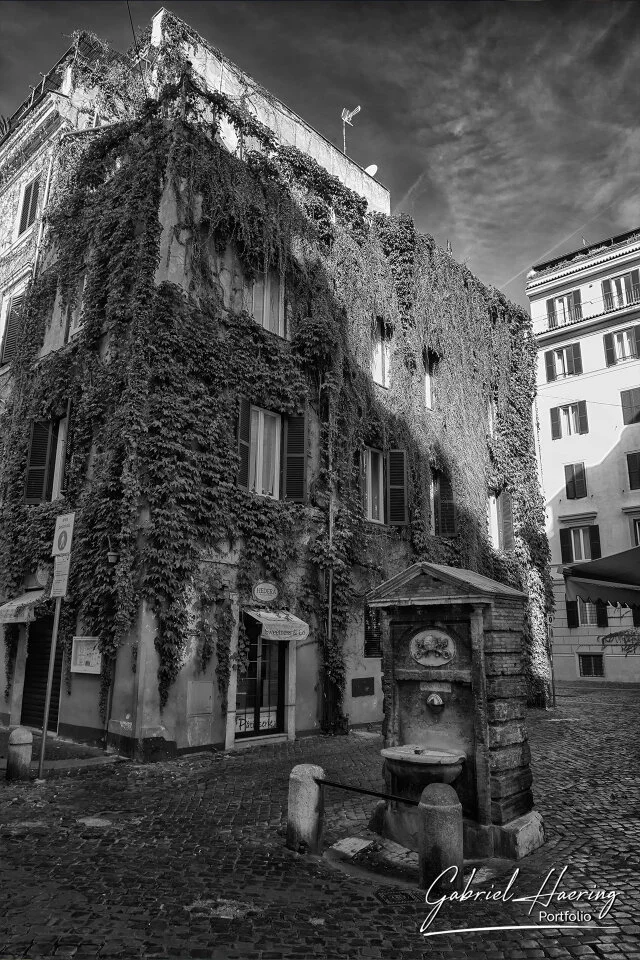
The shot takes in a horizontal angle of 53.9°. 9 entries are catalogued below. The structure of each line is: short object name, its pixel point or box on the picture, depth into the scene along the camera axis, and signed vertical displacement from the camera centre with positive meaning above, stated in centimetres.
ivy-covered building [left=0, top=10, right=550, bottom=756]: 1022 +470
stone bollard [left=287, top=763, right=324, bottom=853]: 532 -134
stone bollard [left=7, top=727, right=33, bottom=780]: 775 -129
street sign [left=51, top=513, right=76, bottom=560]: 841 +148
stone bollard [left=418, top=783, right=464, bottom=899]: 450 -134
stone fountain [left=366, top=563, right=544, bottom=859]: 538 -49
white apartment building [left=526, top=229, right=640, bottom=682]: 2609 +1019
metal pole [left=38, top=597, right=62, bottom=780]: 791 -68
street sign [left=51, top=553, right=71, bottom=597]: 834 +94
